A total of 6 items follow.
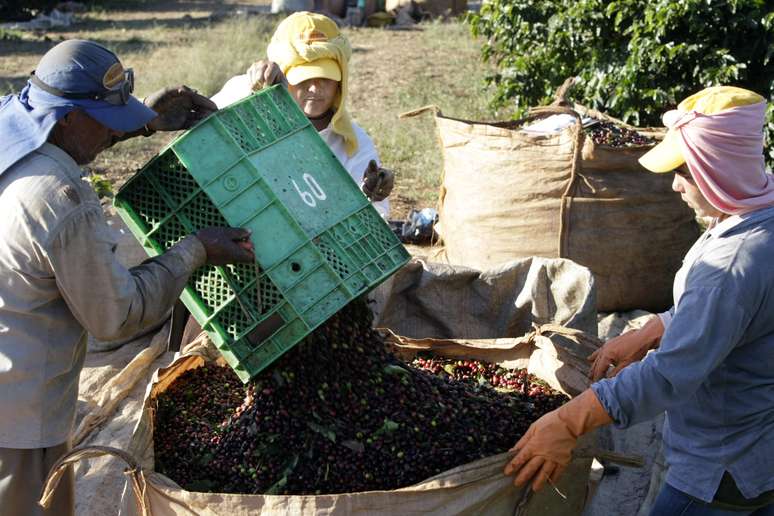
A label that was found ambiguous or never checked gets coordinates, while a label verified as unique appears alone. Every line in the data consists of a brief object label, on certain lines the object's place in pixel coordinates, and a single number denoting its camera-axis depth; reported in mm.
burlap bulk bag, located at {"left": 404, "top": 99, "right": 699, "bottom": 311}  4266
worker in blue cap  2100
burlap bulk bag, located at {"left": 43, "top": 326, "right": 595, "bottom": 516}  2201
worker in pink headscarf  2102
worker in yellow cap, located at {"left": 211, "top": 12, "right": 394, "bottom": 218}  3646
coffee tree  5039
